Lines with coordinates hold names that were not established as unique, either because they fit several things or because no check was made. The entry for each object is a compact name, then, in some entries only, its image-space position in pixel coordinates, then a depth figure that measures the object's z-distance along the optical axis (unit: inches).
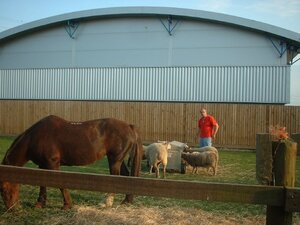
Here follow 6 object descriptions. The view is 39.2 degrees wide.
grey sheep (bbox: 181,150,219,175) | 512.1
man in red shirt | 553.6
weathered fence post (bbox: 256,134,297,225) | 143.0
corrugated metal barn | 1030.4
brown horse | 309.9
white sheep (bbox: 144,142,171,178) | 489.0
